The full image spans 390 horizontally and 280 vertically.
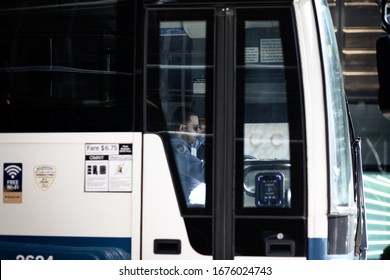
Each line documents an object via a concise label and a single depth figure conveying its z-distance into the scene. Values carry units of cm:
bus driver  1073
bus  1064
